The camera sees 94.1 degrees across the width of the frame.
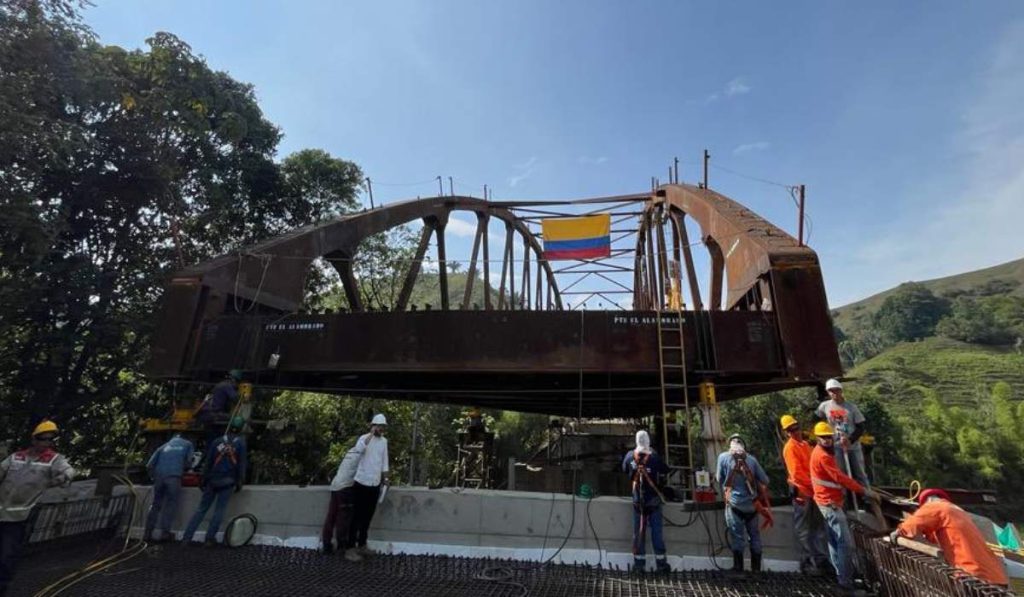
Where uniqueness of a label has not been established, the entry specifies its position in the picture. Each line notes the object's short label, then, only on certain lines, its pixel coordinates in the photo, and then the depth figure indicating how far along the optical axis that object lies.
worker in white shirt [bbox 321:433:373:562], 6.68
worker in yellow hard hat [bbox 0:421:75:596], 5.20
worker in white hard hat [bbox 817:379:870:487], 6.14
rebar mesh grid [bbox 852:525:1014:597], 3.65
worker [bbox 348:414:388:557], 6.54
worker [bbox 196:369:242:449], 8.16
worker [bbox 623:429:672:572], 6.11
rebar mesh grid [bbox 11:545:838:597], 5.35
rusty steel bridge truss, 7.57
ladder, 7.49
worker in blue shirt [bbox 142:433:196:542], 7.24
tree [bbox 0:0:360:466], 10.43
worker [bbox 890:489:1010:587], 4.12
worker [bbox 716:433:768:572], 6.06
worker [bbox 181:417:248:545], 6.98
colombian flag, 13.15
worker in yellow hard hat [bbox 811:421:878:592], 5.34
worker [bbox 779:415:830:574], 6.04
